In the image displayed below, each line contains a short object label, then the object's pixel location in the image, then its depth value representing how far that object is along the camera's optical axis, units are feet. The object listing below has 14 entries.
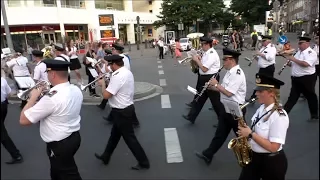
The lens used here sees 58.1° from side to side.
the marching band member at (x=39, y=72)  22.07
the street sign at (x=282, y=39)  58.71
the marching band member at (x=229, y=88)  14.01
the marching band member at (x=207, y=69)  19.25
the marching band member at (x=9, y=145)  15.60
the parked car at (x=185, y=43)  89.03
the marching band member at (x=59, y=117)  9.68
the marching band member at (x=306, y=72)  19.27
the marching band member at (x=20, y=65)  20.23
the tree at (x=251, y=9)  115.24
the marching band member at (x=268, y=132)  8.64
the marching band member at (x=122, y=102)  14.38
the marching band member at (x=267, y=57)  24.58
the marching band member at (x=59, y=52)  26.24
